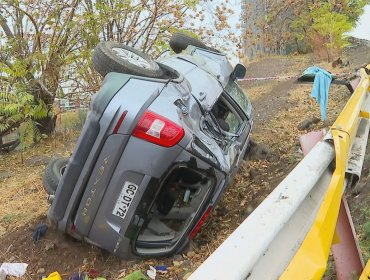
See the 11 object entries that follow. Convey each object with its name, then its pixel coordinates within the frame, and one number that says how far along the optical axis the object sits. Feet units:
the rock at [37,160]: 27.71
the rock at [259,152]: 18.62
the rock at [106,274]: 10.80
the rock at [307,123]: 21.72
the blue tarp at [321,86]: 15.64
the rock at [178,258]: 11.12
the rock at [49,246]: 12.47
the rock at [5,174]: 25.77
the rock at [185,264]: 10.82
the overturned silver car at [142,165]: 9.76
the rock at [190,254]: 11.29
